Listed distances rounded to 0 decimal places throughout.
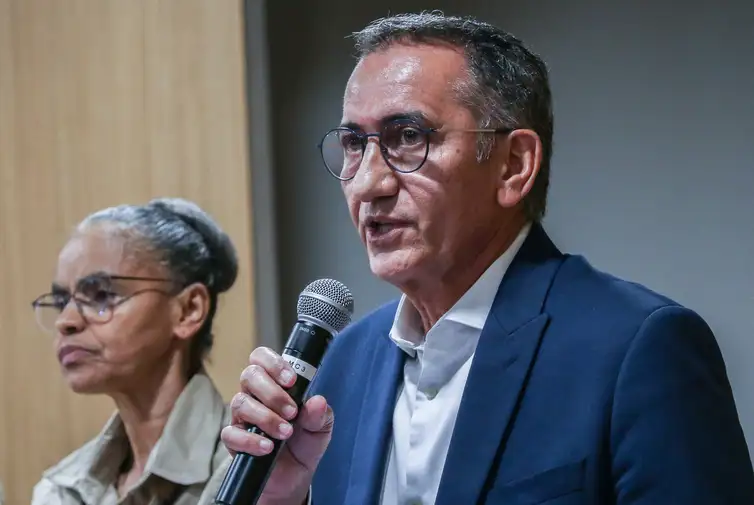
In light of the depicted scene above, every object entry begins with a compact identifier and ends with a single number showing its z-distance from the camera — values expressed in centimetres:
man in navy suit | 209
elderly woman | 266
